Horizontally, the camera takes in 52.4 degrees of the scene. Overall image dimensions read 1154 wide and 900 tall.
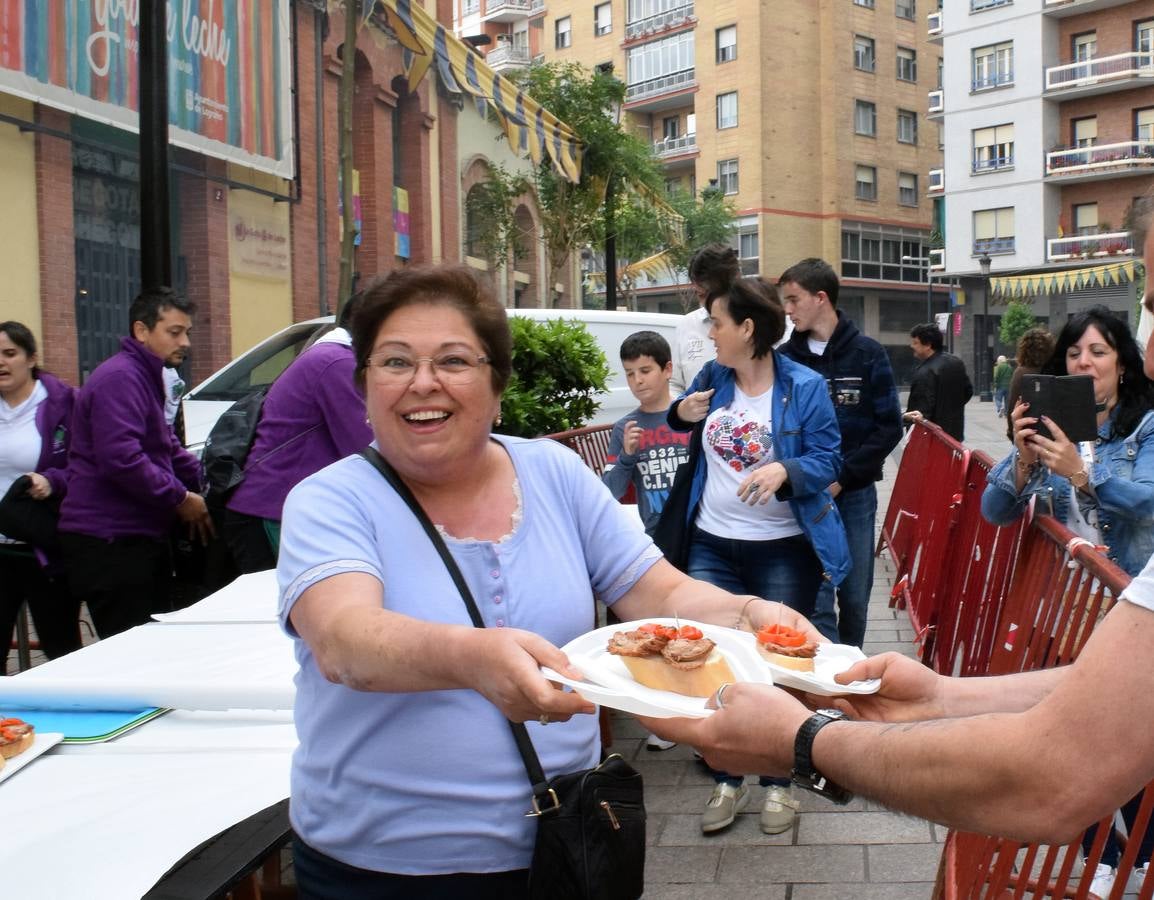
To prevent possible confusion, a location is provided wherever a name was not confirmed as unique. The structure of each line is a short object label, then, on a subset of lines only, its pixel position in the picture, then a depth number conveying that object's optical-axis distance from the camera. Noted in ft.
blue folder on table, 9.80
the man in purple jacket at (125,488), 16.90
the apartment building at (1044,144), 151.74
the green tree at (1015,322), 157.79
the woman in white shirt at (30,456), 18.57
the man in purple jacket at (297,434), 15.21
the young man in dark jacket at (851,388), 19.74
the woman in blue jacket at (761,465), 15.46
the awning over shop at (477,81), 44.83
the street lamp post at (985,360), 152.66
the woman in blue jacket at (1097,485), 13.14
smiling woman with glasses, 6.49
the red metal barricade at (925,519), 21.31
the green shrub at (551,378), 27.07
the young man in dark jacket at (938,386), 35.86
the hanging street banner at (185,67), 40.42
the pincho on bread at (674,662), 7.18
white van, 32.07
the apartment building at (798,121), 174.60
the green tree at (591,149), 69.51
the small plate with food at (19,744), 9.02
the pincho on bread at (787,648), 7.43
